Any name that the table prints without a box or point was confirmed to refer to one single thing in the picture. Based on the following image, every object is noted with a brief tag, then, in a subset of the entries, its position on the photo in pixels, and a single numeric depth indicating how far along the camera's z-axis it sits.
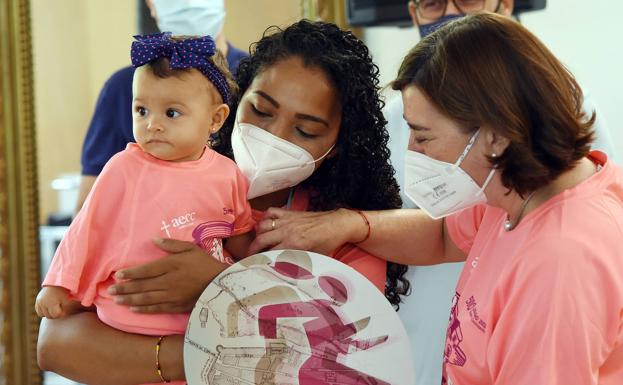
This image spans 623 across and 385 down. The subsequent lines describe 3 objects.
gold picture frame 2.57
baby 1.38
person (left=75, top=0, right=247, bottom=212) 2.43
